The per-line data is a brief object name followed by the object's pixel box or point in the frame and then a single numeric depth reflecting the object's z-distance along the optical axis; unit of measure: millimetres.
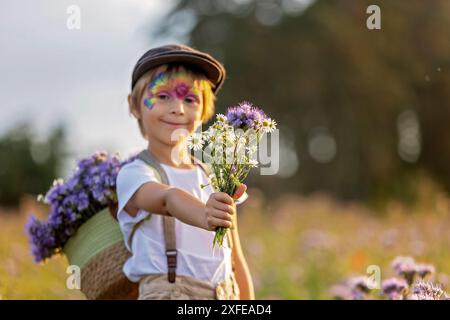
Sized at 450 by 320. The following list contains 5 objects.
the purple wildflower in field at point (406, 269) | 5998
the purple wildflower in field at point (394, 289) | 5781
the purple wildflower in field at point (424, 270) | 5874
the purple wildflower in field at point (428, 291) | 4633
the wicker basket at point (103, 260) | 5645
